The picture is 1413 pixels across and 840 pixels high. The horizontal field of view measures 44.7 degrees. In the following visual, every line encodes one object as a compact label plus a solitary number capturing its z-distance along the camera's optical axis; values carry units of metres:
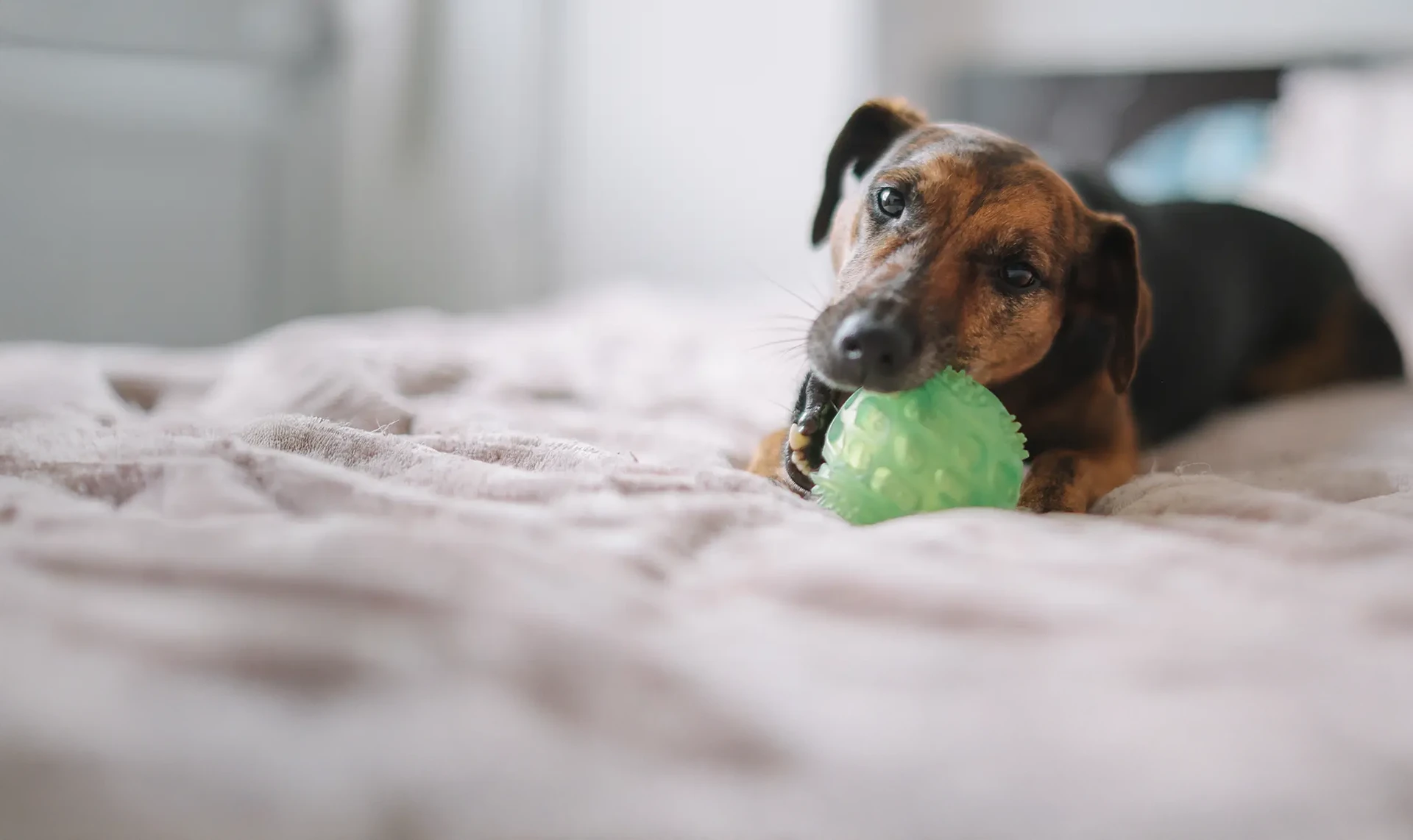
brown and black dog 0.59
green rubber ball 0.54
